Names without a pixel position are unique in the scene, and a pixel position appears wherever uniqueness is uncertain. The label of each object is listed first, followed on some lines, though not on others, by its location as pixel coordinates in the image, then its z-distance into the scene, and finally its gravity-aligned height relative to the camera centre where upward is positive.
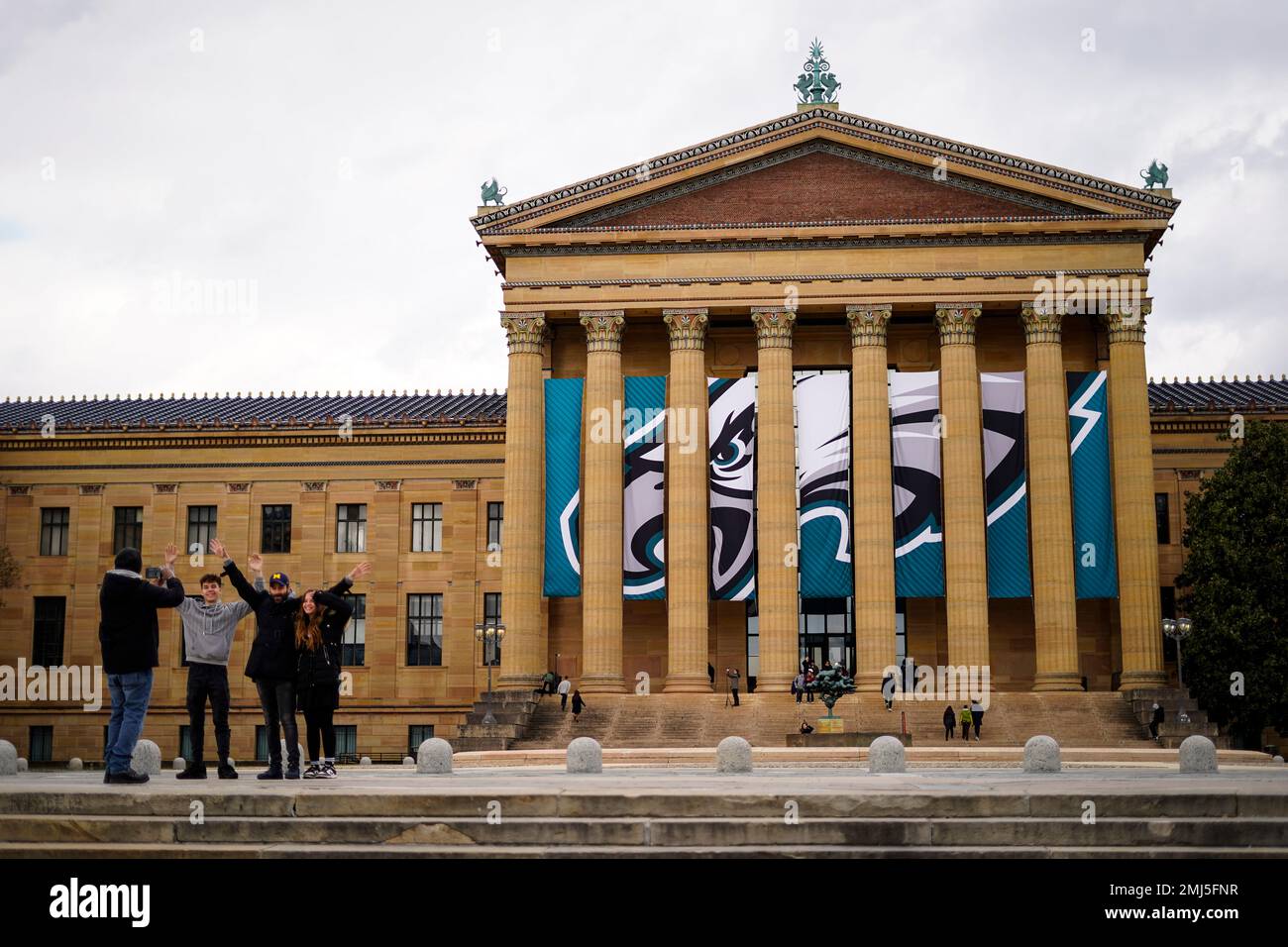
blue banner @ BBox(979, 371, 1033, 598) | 56.41 +5.45
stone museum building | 56.22 +8.35
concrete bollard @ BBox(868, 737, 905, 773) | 28.58 -2.31
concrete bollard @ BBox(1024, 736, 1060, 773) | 30.39 -2.48
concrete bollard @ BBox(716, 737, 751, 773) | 30.55 -2.45
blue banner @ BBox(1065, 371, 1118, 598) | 56.22 +5.48
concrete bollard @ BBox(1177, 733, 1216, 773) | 31.09 -2.59
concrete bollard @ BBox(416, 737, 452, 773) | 30.12 -2.37
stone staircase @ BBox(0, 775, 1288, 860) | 14.95 -1.93
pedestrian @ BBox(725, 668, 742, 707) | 53.65 -1.48
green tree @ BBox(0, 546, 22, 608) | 65.06 +3.22
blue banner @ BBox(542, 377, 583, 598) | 57.47 +5.89
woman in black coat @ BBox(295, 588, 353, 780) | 21.39 -0.36
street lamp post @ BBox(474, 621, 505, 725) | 55.94 +0.13
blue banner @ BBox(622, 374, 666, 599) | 57.06 +4.76
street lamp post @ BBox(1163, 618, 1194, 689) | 48.34 +0.12
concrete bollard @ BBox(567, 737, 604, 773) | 31.08 -2.45
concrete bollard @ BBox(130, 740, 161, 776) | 24.14 -1.89
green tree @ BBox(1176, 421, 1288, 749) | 51.81 +1.50
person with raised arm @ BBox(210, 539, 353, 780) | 20.75 -0.21
